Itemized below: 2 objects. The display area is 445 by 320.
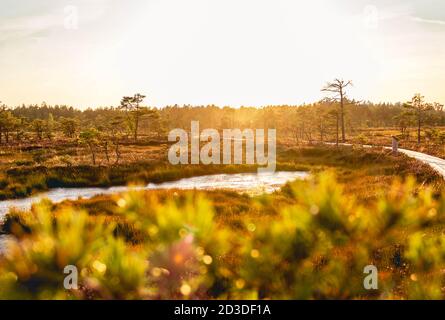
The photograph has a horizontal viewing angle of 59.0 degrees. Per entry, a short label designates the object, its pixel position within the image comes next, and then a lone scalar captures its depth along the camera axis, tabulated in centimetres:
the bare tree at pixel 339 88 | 4544
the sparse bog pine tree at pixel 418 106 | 4856
